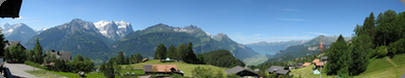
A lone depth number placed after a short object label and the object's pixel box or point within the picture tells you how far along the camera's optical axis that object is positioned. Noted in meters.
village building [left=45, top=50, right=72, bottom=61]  73.14
